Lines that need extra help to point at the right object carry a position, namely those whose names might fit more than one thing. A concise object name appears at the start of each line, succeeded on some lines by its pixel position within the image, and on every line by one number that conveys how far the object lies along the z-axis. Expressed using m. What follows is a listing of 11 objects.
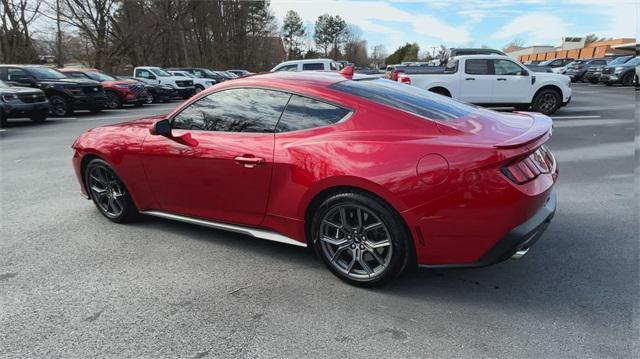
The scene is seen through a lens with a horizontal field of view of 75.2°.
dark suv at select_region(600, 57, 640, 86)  21.48
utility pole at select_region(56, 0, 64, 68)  33.78
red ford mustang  2.54
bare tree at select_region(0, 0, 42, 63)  30.67
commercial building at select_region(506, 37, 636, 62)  50.38
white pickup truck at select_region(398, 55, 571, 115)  11.86
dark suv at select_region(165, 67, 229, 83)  27.33
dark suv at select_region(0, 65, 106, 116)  13.50
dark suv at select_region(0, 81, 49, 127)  11.60
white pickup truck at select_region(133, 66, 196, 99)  22.08
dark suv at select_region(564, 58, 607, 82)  27.39
